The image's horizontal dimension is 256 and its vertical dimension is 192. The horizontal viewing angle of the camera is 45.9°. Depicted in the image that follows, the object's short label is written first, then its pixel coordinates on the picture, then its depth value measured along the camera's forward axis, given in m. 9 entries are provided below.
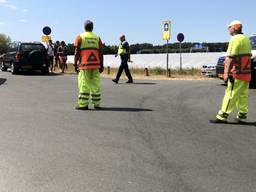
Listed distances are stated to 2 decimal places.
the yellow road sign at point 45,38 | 18.72
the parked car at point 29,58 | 15.06
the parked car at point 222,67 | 10.78
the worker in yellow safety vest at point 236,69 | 5.61
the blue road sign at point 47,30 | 18.85
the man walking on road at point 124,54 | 11.78
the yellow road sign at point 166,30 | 15.26
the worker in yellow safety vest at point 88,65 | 6.67
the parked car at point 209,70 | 13.51
